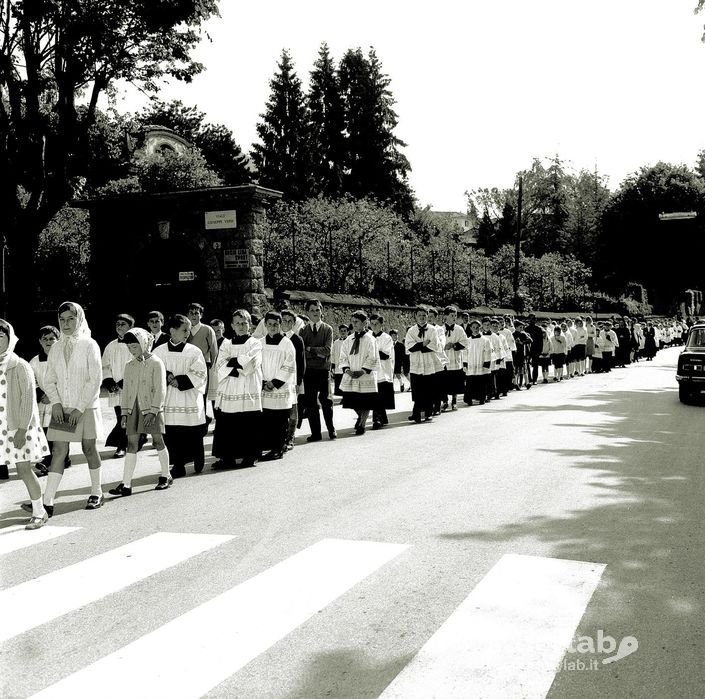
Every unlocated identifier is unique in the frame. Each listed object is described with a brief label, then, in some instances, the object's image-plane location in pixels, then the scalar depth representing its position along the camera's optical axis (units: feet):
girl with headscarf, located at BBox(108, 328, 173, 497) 28.07
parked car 58.08
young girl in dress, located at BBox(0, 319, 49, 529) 23.61
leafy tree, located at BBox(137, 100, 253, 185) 196.35
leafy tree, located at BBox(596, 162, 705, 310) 223.30
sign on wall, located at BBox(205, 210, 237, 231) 63.87
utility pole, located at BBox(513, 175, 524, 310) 142.16
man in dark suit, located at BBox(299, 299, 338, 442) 41.83
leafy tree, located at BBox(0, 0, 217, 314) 62.95
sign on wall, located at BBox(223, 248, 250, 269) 63.72
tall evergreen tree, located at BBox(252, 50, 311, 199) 199.31
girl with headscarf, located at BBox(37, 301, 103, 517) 25.36
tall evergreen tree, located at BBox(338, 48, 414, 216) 206.39
